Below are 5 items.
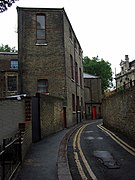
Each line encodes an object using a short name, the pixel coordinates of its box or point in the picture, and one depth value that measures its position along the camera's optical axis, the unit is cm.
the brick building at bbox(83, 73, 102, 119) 3493
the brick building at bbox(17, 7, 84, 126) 1823
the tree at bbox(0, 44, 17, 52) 3820
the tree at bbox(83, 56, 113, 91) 4590
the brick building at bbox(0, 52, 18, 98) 1932
